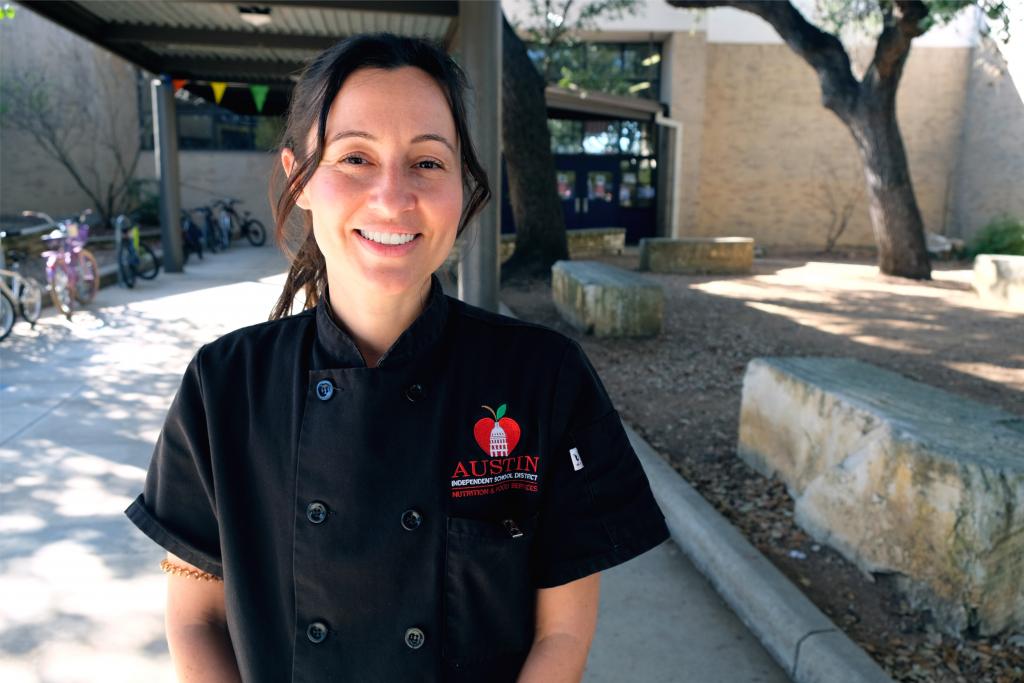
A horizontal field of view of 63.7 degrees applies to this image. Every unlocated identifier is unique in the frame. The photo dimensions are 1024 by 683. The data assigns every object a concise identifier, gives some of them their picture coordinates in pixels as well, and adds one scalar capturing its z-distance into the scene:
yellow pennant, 11.36
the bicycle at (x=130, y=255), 11.10
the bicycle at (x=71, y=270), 8.66
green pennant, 10.98
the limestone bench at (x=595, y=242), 17.16
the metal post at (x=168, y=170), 12.25
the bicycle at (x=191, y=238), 15.13
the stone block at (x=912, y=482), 2.74
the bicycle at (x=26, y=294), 7.88
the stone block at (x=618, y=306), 7.80
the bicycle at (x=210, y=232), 17.20
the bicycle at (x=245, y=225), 19.08
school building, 19.75
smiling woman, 1.21
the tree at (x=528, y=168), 11.76
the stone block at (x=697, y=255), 14.10
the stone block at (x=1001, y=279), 10.23
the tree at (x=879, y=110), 12.34
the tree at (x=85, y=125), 17.58
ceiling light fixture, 7.27
